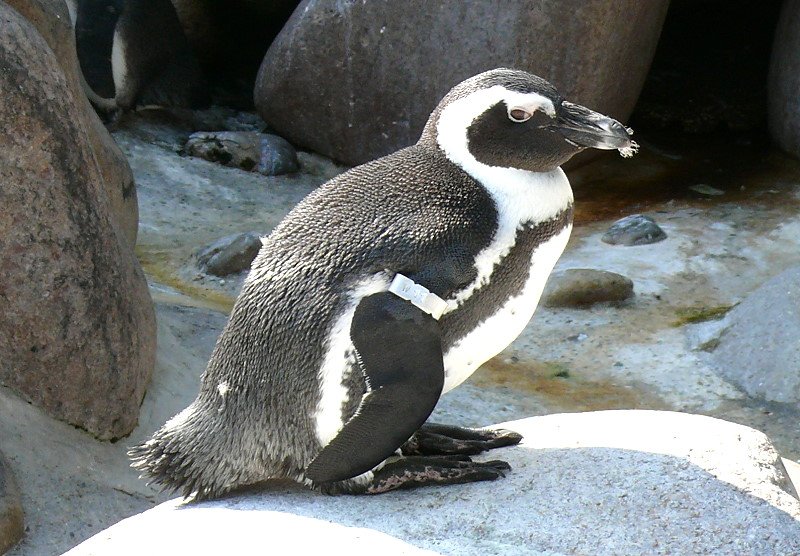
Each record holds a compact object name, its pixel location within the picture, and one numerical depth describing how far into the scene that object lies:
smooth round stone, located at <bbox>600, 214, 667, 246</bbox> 10.25
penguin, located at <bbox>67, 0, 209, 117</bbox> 12.89
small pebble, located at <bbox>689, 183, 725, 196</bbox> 11.70
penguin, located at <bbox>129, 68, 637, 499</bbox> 3.74
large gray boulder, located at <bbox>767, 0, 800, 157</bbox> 12.56
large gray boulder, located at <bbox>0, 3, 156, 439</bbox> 5.79
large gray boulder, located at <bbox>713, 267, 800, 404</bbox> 7.76
